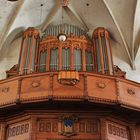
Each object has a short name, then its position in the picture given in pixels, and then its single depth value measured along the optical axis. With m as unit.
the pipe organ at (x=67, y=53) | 14.27
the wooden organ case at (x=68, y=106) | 11.16
